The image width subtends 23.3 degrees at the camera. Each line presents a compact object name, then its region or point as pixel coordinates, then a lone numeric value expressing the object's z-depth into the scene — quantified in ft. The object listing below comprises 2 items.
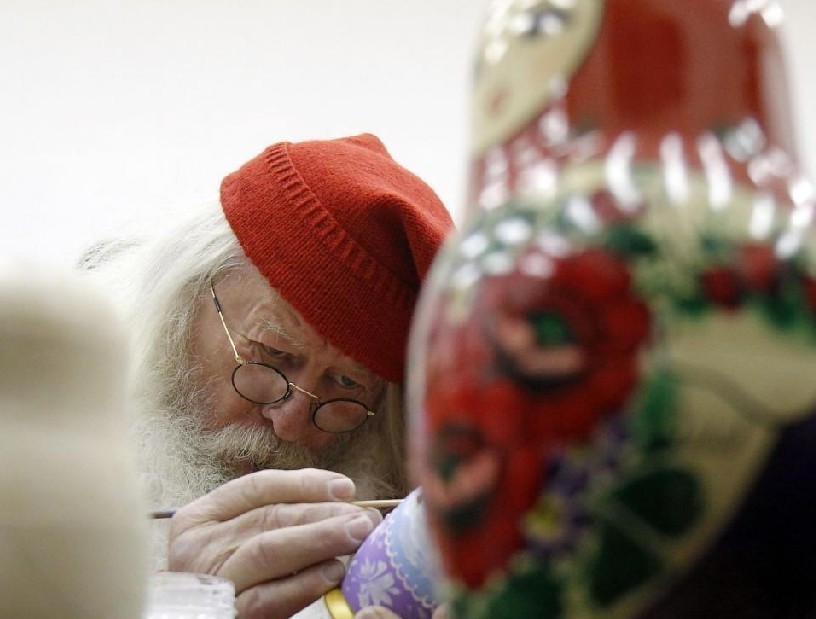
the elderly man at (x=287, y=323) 5.21
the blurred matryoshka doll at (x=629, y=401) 1.64
